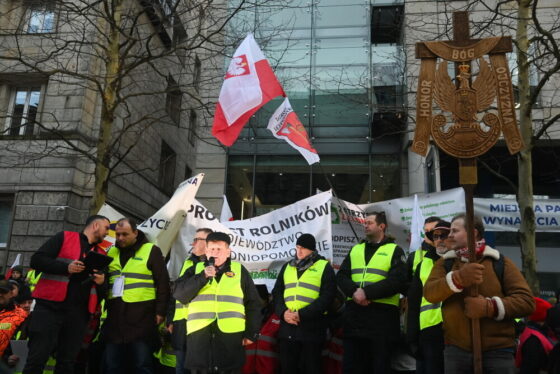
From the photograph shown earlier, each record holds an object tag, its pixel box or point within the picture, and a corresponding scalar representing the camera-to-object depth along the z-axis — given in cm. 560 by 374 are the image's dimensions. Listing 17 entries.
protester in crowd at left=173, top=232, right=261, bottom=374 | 471
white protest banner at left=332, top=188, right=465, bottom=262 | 784
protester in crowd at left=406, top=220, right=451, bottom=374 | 450
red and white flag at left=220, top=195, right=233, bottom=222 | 853
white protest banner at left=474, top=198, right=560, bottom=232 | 924
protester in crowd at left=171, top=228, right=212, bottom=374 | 567
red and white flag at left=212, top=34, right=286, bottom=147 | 711
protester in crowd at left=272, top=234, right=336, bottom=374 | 547
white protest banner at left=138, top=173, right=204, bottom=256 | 759
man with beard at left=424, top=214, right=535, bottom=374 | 337
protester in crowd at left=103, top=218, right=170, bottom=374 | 532
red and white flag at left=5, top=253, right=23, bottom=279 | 962
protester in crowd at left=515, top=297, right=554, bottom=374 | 415
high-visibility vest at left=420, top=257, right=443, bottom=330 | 453
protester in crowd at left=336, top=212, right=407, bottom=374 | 518
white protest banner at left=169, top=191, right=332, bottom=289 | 735
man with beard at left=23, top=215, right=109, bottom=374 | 516
